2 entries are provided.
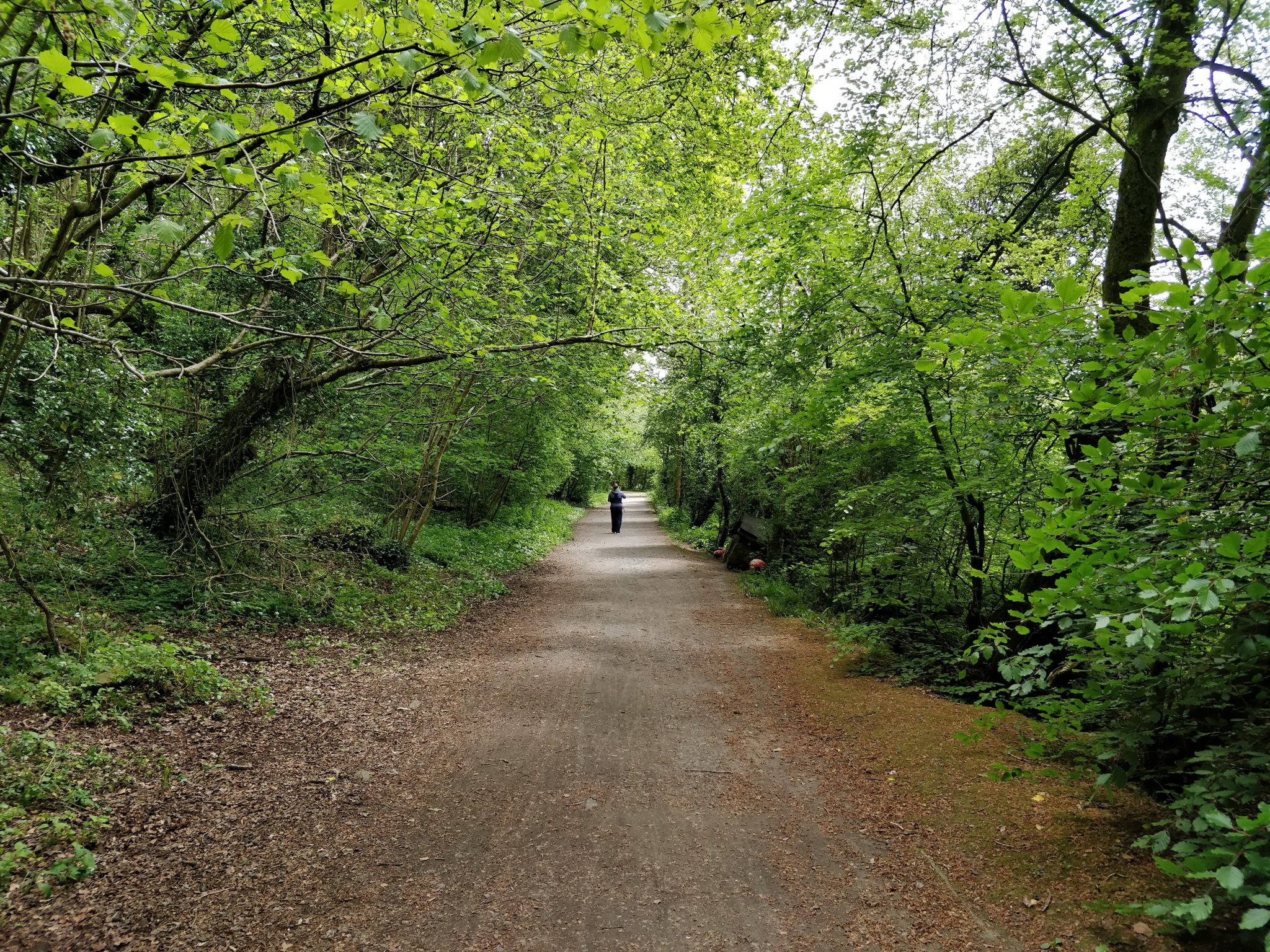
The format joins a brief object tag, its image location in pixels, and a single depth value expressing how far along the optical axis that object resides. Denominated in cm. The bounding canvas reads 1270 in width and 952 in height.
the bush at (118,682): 459
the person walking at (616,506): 2412
